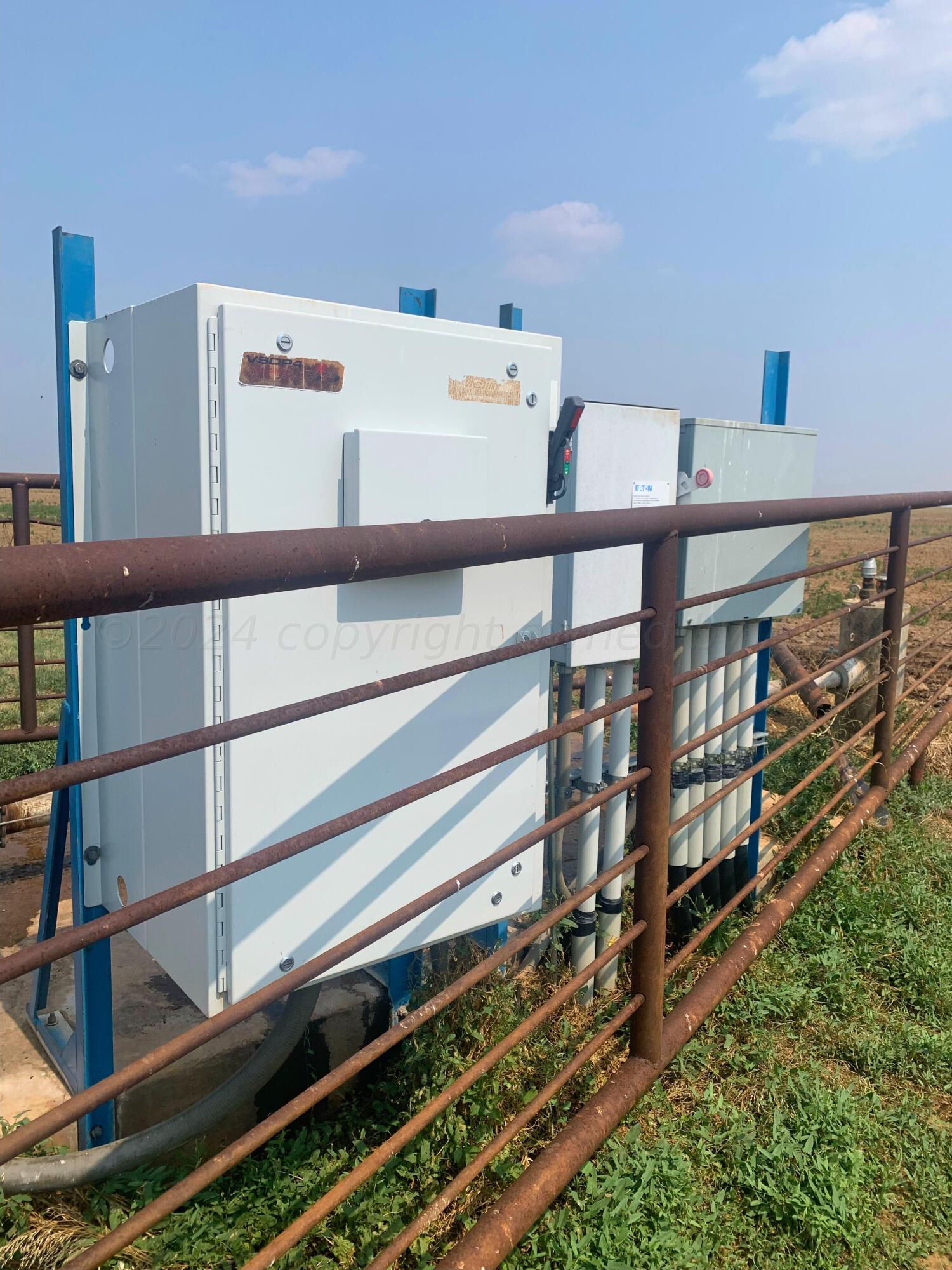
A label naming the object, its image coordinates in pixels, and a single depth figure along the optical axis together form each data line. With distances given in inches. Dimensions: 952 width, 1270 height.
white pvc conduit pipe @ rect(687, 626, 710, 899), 125.7
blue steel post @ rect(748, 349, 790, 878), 139.3
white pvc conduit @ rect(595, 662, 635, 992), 110.7
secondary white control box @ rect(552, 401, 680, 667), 102.0
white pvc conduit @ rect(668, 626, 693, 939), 124.3
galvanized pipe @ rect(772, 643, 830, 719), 183.5
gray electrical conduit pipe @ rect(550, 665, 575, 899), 115.6
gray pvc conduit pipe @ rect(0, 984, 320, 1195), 78.7
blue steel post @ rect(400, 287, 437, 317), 102.0
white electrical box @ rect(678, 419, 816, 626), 119.7
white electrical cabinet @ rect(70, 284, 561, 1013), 69.9
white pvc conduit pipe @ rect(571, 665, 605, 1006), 109.7
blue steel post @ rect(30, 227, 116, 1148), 84.1
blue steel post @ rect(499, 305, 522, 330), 100.3
